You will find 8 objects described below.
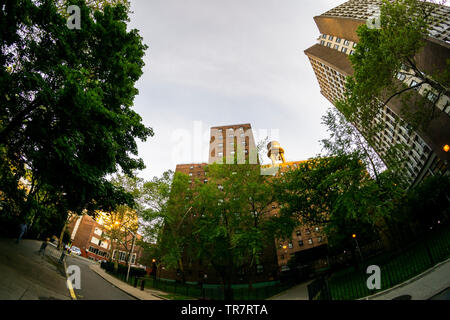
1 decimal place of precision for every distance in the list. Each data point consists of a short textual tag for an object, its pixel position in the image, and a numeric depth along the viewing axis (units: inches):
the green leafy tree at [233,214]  616.1
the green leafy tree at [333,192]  480.1
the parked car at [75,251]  1690.5
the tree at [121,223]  1130.3
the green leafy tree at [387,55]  474.0
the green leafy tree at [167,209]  868.0
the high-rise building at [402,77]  1005.2
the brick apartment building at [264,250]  1300.0
